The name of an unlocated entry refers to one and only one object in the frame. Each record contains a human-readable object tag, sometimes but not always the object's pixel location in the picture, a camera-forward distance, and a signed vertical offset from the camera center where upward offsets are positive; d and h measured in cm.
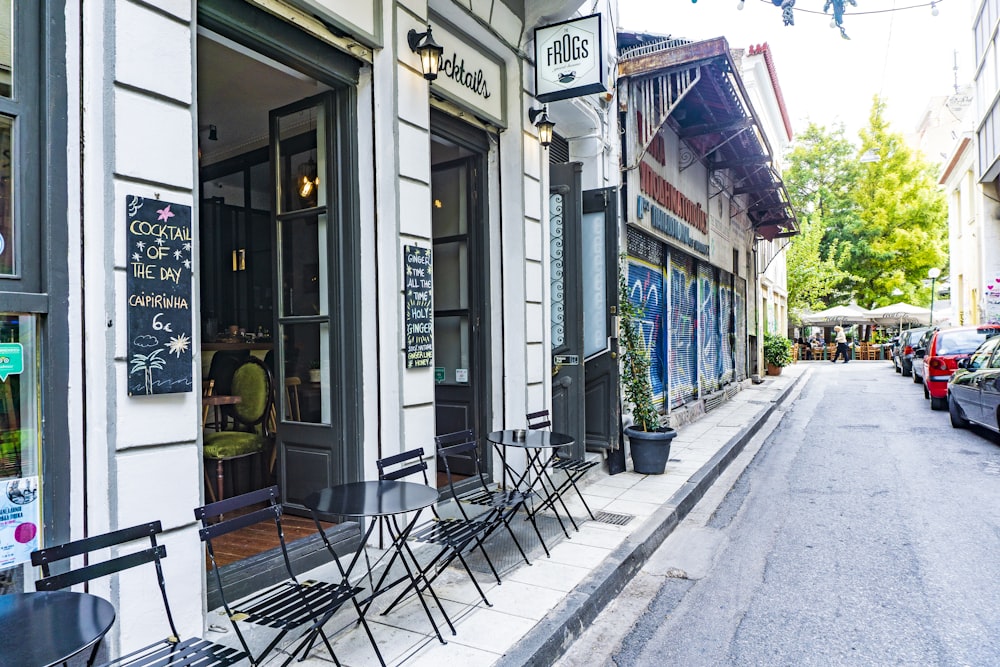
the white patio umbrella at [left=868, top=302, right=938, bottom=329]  3156 +97
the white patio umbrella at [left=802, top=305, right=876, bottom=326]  3133 +88
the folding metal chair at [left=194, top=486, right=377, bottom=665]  262 -114
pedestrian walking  3291 -58
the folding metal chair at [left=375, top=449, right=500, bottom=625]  359 -114
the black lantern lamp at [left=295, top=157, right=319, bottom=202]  468 +121
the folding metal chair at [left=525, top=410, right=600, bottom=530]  529 -111
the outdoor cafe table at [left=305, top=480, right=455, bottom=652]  301 -81
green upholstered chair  535 -59
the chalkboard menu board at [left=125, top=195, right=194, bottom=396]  279 +23
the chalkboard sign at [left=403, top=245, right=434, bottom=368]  454 +25
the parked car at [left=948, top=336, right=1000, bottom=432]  877 -87
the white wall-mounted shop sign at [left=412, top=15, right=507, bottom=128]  512 +229
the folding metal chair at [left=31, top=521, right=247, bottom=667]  221 -82
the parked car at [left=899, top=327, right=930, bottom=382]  2137 -59
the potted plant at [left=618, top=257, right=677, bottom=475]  720 -78
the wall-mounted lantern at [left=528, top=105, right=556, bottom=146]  628 +214
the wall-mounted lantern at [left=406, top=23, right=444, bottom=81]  456 +210
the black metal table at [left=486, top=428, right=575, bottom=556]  474 -79
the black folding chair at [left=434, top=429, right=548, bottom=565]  429 -111
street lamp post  3111 +289
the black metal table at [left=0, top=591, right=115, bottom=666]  173 -82
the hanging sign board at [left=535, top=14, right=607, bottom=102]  586 +266
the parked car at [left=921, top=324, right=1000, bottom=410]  1291 -43
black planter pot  716 -128
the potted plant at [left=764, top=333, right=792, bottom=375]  2230 -68
